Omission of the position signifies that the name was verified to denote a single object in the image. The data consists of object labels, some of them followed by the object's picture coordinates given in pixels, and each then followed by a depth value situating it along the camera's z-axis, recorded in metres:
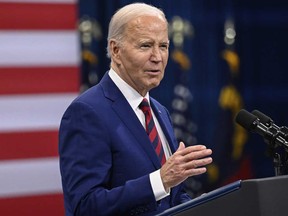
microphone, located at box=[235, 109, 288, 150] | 6.22
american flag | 7.90
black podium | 5.96
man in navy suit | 6.27
